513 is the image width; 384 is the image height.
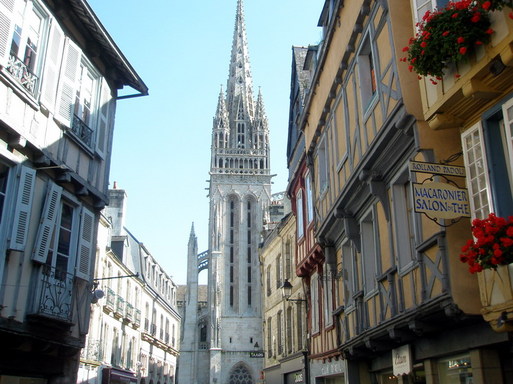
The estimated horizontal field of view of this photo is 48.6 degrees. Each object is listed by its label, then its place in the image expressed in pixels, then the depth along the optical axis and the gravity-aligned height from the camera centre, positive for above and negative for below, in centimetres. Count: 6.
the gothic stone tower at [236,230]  6806 +2111
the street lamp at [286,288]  1683 +315
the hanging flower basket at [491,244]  525 +139
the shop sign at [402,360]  857 +59
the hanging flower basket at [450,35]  582 +366
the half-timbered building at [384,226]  683 +277
